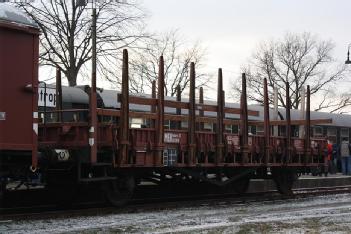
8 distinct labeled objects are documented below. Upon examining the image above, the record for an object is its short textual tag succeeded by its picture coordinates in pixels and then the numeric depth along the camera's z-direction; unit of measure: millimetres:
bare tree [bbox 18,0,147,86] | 30891
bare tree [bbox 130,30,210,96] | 43912
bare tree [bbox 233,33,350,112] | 59094
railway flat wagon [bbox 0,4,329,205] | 9219
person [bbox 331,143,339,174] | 25969
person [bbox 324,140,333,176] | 17406
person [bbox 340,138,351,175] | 25094
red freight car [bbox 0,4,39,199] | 8977
